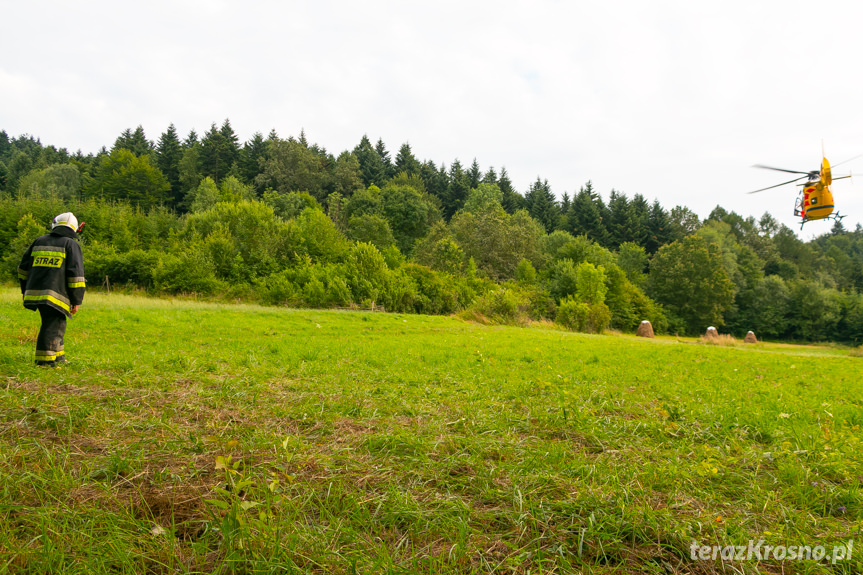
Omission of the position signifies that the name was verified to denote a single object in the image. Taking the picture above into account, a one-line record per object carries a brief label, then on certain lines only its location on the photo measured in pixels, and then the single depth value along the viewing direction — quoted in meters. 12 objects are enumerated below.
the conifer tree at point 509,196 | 91.31
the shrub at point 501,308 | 28.12
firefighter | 5.93
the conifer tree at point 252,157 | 78.88
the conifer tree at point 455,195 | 88.88
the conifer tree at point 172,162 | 74.44
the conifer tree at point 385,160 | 99.89
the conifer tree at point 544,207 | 86.70
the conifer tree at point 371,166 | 91.81
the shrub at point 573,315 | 34.66
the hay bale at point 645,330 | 35.78
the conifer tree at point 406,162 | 99.75
